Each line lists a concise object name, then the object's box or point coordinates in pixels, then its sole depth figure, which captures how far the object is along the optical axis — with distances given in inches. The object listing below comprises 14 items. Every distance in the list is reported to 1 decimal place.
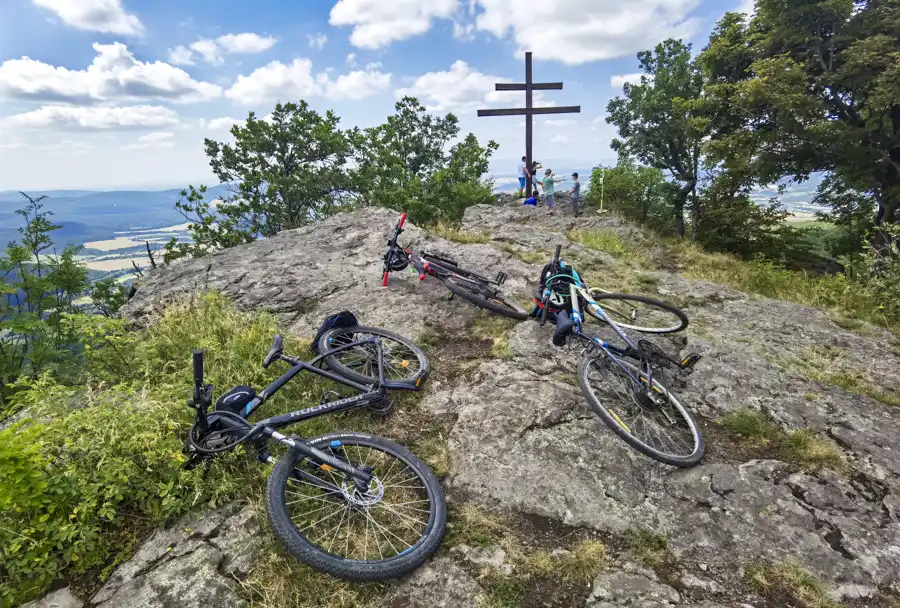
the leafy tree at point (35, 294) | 307.7
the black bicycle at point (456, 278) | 296.0
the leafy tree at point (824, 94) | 525.7
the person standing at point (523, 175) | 728.3
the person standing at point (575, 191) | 685.3
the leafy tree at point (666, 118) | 872.9
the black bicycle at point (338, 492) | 130.7
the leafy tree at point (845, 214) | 750.5
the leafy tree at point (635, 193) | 746.8
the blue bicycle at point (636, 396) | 179.0
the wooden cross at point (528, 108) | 689.0
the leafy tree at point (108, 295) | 700.7
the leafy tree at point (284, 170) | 1061.8
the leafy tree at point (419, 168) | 716.7
